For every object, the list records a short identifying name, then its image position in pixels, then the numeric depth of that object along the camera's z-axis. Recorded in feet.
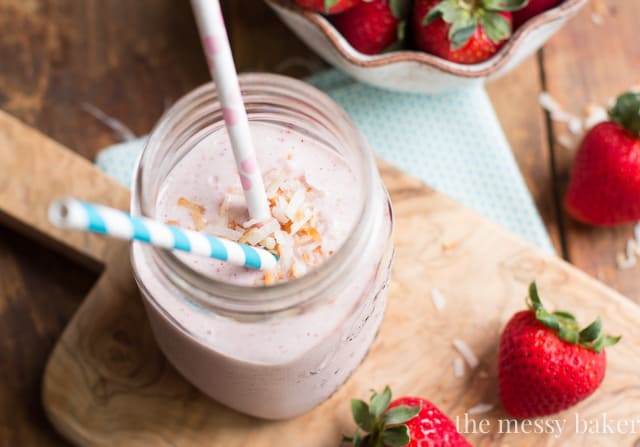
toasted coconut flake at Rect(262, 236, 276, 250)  1.15
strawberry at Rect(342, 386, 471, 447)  1.25
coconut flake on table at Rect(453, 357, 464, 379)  1.36
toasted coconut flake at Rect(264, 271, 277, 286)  1.14
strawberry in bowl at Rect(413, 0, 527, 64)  1.41
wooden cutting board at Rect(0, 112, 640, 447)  1.34
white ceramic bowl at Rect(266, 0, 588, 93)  1.41
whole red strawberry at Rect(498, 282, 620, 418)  1.29
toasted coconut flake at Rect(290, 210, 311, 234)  1.16
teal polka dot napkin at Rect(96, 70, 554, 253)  1.54
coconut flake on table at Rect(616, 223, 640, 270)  1.57
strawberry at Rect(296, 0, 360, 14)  1.41
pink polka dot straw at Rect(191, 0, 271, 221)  1.00
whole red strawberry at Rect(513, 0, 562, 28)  1.46
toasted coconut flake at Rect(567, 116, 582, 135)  1.64
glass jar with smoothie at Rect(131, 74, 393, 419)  1.11
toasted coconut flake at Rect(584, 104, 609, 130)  1.63
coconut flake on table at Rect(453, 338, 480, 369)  1.37
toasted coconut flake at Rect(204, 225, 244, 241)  1.16
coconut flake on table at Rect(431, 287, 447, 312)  1.39
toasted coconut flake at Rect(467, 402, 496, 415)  1.35
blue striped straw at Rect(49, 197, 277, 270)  0.94
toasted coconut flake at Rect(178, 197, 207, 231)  1.17
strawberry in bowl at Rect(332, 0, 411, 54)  1.45
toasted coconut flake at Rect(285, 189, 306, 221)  1.16
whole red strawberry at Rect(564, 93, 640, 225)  1.48
